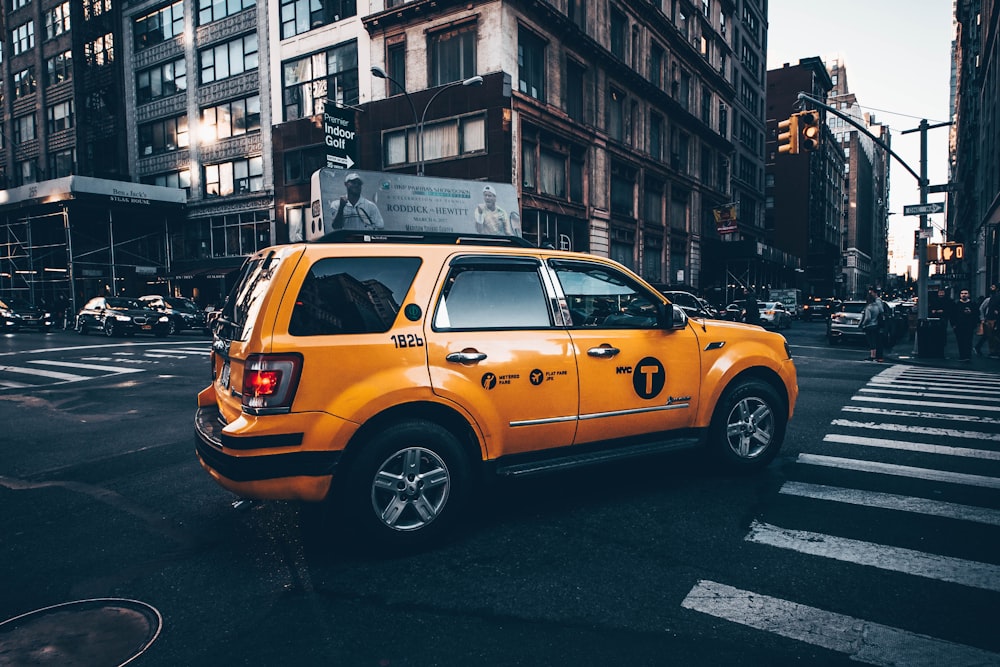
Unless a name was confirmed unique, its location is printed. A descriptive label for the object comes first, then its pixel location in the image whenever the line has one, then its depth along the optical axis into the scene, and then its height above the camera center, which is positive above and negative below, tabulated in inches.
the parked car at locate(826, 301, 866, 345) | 856.9 -40.4
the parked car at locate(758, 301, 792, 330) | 1204.5 -33.2
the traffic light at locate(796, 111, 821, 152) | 582.9 +159.1
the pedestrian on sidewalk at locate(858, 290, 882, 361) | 643.5 -27.1
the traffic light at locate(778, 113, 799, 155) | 589.3 +156.0
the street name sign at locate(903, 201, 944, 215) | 717.9 +101.7
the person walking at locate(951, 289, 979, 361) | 616.1 -27.2
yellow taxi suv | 145.9 -18.9
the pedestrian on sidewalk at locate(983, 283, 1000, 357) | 651.5 -27.3
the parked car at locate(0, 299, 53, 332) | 1170.0 -2.4
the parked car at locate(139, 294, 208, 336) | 1083.9 -2.2
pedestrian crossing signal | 706.8 +50.8
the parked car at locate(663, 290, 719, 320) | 870.0 -2.1
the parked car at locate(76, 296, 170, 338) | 1021.8 -9.7
